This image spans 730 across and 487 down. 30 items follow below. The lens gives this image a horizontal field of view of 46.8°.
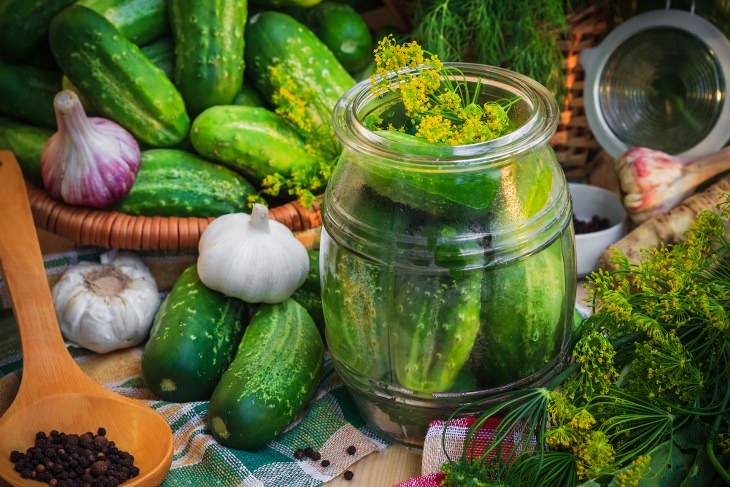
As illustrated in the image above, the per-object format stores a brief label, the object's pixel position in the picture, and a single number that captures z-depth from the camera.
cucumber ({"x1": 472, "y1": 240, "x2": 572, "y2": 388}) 0.85
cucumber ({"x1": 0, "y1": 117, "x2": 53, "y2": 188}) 1.24
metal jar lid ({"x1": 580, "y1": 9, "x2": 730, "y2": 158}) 1.34
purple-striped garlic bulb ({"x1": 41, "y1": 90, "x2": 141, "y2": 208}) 1.13
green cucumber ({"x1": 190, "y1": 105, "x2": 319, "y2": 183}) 1.22
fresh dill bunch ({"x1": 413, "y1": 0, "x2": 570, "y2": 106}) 1.33
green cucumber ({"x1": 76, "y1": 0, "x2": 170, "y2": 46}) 1.28
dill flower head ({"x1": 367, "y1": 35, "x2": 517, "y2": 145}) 0.84
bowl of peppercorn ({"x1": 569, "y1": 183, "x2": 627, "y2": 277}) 1.25
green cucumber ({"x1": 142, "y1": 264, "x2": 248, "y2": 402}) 1.01
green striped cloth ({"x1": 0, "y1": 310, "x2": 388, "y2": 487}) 0.94
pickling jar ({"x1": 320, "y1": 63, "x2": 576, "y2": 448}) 0.82
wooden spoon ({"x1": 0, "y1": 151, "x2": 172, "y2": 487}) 0.95
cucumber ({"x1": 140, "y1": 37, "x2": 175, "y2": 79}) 1.32
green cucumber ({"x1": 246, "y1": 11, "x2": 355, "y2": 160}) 1.29
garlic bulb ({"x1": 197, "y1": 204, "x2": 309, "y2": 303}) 1.05
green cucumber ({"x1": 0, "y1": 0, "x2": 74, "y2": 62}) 1.26
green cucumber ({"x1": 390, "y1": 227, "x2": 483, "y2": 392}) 0.83
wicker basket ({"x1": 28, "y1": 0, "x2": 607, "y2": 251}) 1.16
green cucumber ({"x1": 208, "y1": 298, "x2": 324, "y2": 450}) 0.95
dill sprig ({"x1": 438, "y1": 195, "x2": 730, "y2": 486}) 0.80
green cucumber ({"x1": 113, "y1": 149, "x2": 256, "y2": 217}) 1.20
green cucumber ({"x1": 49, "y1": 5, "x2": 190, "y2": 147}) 1.20
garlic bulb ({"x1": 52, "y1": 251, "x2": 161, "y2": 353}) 1.12
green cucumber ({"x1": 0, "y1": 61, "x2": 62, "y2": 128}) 1.26
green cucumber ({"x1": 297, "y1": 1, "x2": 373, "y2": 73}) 1.40
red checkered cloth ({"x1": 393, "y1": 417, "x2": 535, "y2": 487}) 0.90
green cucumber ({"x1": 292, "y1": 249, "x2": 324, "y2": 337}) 1.13
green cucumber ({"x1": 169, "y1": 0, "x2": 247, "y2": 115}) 1.26
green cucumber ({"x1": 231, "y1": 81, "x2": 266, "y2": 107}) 1.34
